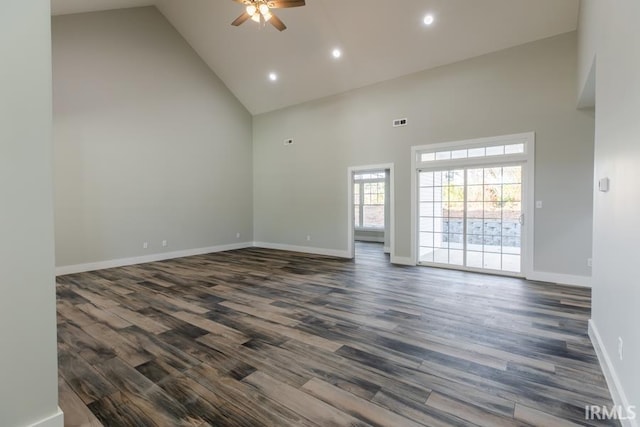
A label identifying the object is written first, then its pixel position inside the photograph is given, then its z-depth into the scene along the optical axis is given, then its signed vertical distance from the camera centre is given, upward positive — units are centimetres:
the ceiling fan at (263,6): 421 +287
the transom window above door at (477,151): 513 +104
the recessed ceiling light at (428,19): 500 +313
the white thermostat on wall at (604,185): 230 +17
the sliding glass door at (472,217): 526 -18
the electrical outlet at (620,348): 187 -88
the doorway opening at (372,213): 873 -15
